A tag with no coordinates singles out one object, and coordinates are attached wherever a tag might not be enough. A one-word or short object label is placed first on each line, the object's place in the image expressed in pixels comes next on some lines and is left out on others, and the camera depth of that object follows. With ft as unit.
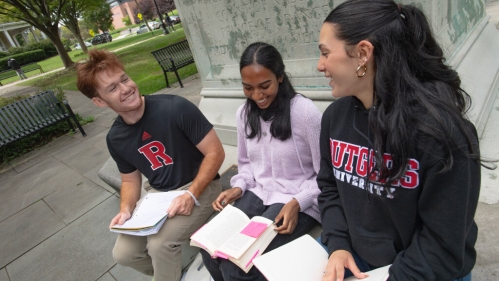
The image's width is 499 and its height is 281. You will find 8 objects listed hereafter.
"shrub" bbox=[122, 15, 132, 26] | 246.06
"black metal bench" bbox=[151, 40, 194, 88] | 26.66
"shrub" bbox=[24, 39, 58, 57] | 120.88
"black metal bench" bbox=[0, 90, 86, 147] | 20.62
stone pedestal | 7.91
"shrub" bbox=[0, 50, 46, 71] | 95.74
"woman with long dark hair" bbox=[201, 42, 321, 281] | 5.88
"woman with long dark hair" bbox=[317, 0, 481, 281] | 3.22
